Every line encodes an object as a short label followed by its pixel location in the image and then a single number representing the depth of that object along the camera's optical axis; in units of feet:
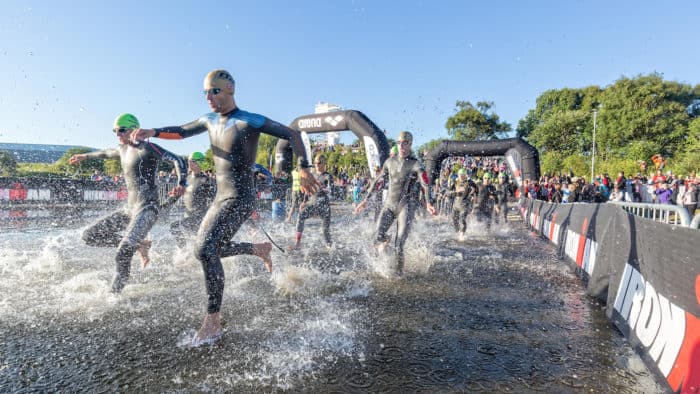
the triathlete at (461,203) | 33.86
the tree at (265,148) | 300.20
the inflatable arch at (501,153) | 70.64
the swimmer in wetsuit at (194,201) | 21.33
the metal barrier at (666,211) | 10.53
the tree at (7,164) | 123.53
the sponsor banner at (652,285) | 7.66
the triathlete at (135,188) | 14.48
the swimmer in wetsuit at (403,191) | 19.01
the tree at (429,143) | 199.82
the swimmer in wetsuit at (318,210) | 25.84
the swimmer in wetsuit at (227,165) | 10.43
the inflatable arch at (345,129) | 56.80
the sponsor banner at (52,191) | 52.95
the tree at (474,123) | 184.75
